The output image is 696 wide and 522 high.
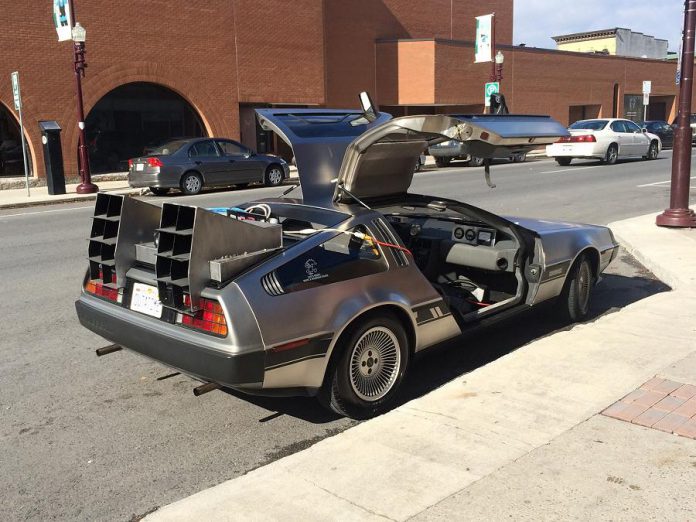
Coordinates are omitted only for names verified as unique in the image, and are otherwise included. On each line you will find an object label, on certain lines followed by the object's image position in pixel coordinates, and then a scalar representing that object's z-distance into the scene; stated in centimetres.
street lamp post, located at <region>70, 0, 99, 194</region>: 1766
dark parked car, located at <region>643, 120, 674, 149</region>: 3177
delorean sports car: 370
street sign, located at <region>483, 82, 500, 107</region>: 2825
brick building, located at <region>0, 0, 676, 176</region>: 2070
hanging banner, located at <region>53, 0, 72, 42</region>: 1788
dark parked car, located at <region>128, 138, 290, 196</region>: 1745
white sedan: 2322
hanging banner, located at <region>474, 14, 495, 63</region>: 3027
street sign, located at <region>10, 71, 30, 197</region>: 1727
